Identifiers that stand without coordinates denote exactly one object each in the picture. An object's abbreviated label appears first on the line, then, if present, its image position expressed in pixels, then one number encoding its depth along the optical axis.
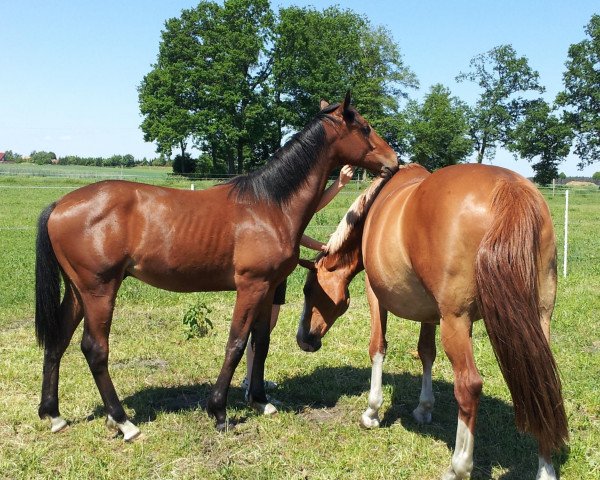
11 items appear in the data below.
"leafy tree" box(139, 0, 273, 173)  41.22
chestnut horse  2.78
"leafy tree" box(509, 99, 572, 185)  51.31
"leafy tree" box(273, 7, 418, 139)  43.41
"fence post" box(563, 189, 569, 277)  9.41
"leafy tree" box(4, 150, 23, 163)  81.50
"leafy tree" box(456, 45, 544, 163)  55.69
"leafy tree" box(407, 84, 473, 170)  51.78
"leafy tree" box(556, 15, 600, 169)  49.66
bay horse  3.67
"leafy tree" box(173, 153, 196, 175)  49.56
